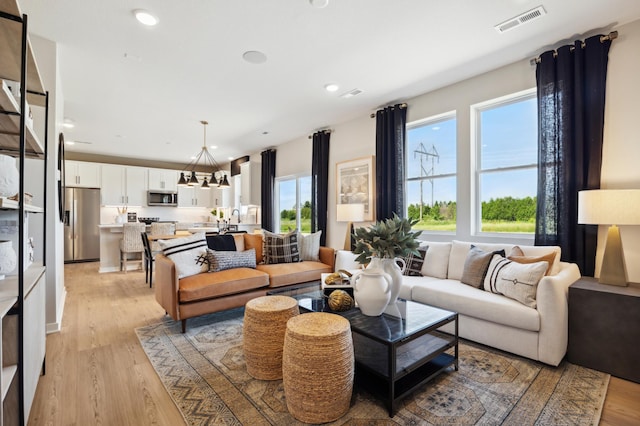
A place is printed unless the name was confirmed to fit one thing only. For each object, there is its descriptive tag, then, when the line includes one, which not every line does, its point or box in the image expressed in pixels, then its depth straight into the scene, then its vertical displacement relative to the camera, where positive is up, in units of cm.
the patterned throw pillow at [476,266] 282 -51
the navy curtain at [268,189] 675 +51
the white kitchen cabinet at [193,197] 880 +46
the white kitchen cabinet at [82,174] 712 +91
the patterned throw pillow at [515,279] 238 -55
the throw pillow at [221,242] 370 -37
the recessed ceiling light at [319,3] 224 +156
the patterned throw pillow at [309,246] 429 -49
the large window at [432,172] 388 +54
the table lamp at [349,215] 441 -4
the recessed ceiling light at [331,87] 373 +156
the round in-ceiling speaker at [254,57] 297 +155
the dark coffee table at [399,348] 179 -96
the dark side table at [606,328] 210 -84
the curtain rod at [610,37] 257 +150
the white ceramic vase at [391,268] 223 -41
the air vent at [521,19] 236 +156
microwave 819 +38
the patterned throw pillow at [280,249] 403 -49
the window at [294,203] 622 +19
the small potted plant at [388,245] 215 -23
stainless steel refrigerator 709 -30
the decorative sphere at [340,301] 222 -65
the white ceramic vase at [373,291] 205 -53
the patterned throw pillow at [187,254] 316 -44
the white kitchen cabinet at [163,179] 824 +91
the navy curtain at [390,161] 416 +72
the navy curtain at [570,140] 264 +66
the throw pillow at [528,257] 253 -39
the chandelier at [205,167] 562 +133
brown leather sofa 291 -77
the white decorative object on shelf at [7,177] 136 +16
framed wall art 460 +46
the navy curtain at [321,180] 540 +57
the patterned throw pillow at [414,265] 337 -59
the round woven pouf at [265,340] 207 -87
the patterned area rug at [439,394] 171 -116
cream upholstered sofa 223 -78
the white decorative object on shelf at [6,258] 155 -24
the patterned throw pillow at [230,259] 343 -55
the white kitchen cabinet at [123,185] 760 +69
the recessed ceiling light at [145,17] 236 +155
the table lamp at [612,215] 220 -2
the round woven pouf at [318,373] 164 -88
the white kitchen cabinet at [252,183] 735 +71
